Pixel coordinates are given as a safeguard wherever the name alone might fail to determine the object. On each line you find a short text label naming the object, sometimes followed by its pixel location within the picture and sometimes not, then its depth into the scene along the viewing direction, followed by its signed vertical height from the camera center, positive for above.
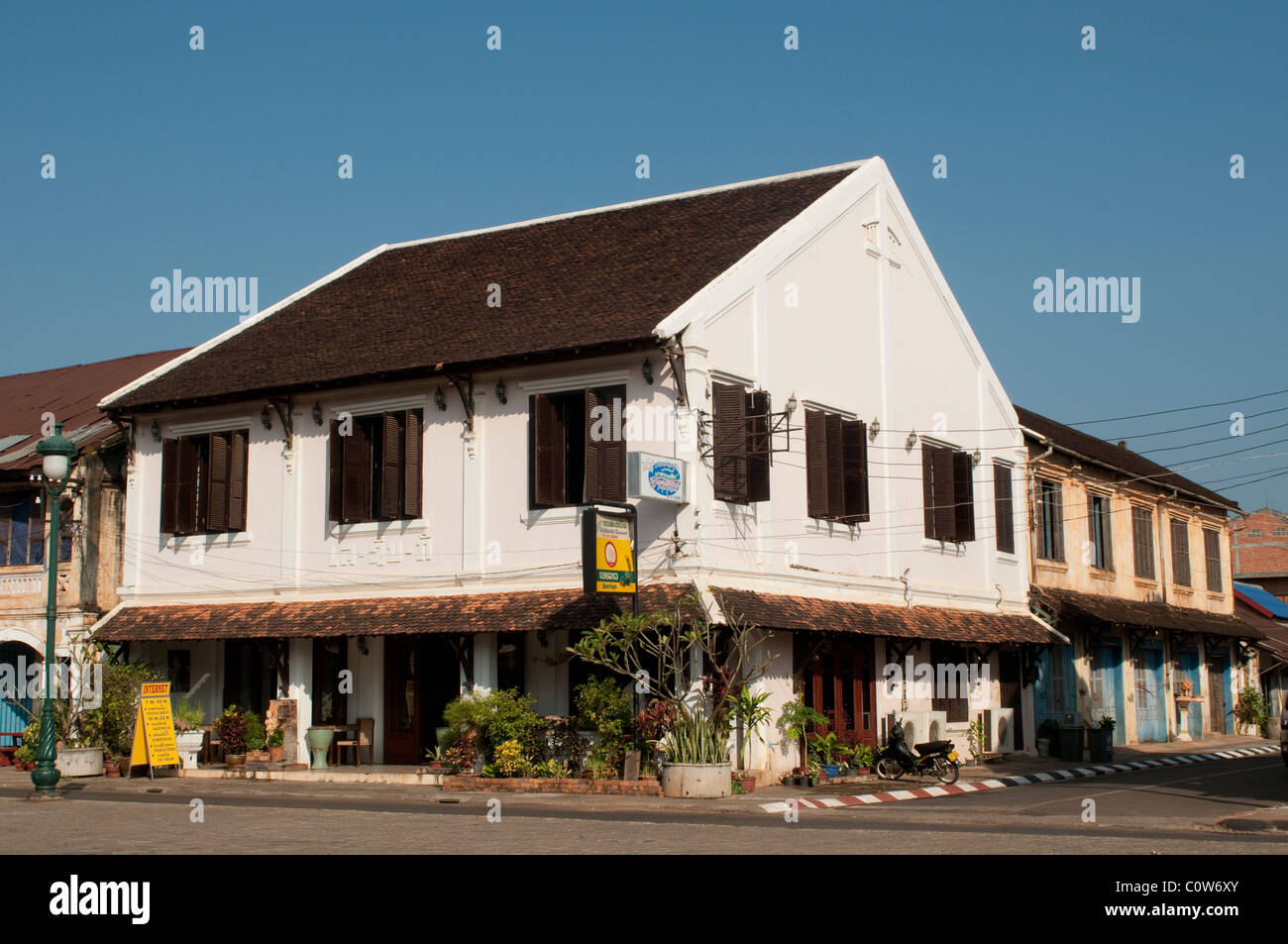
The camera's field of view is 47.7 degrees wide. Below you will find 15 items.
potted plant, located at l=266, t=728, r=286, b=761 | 24.97 -1.09
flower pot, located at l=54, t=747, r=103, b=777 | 24.77 -1.34
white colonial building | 22.38 +3.53
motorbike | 23.25 -1.37
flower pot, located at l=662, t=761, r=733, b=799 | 19.84 -1.40
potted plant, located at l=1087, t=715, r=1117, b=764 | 28.80 -1.38
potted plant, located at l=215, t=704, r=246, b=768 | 25.39 -0.96
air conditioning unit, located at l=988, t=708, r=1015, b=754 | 29.50 -1.17
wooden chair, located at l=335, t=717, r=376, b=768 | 25.09 -1.01
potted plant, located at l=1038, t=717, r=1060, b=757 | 30.19 -1.29
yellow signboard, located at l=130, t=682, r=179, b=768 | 24.30 -0.78
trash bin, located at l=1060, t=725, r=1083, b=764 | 28.91 -1.38
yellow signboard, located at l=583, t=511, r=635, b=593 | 20.39 +1.76
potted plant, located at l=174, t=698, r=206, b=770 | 25.11 -0.90
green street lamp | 20.38 +1.19
